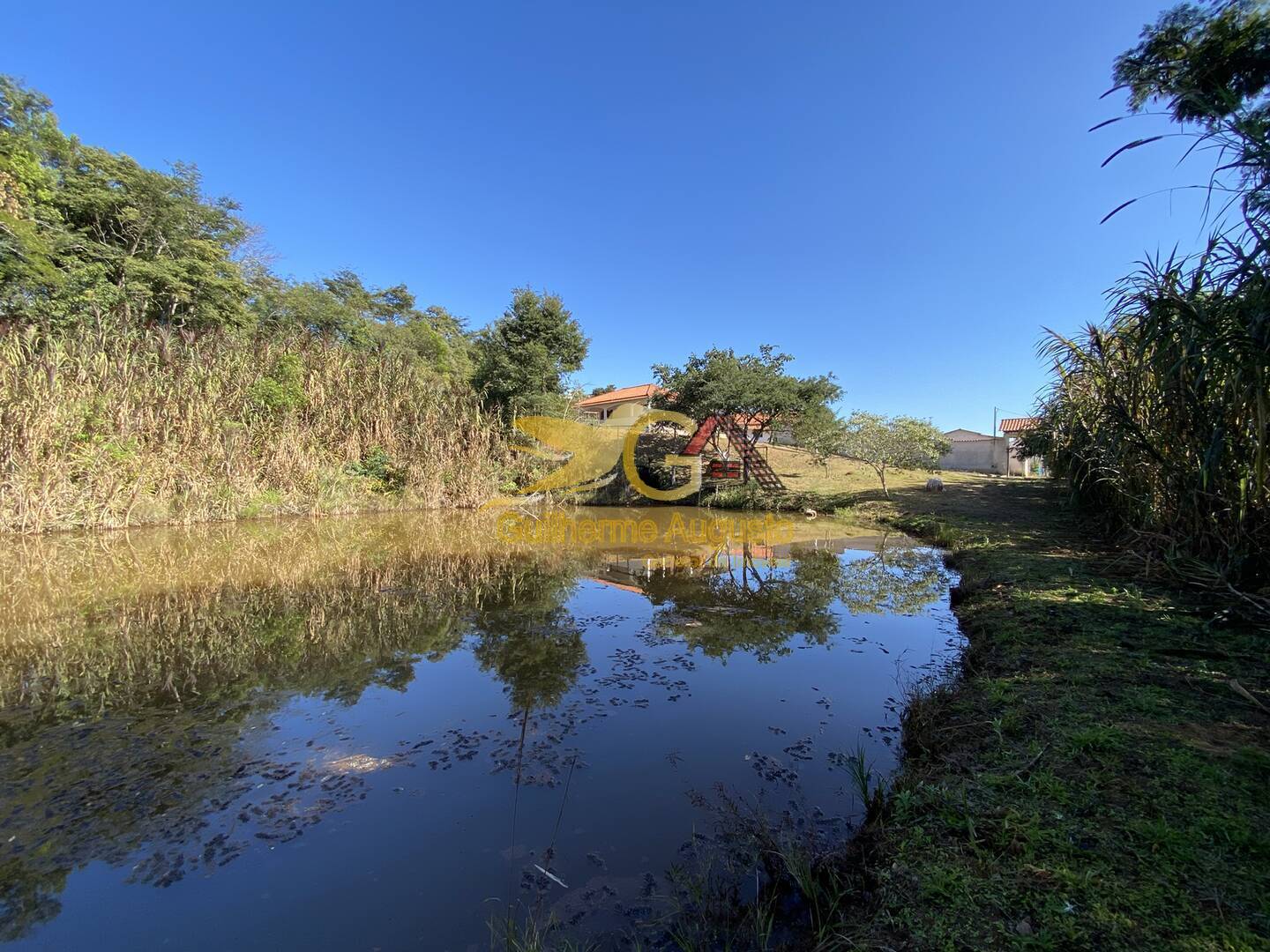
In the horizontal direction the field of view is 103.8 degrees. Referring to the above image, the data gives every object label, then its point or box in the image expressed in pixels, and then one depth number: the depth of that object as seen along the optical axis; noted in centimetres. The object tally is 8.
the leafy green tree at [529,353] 1573
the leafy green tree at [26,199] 1020
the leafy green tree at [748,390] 1392
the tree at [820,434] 1340
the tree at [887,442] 1277
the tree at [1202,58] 360
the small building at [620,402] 2473
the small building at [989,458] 2202
